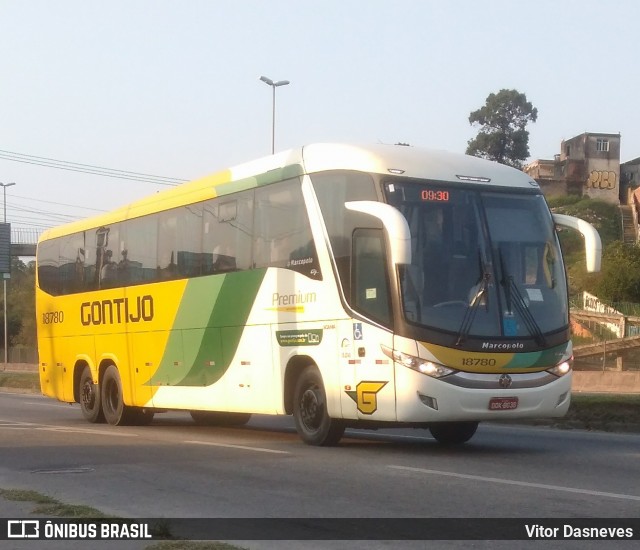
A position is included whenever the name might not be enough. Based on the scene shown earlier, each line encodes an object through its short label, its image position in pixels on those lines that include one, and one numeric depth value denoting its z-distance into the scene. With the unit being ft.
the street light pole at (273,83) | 144.48
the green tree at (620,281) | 222.48
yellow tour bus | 45.55
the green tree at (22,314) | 304.71
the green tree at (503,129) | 400.06
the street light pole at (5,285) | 240.57
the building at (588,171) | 386.11
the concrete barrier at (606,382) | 89.66
